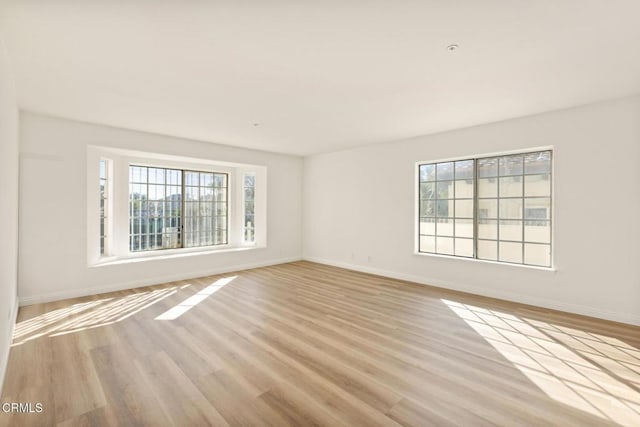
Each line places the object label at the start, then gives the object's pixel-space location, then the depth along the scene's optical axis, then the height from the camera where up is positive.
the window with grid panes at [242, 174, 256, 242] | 6.96 +0.14
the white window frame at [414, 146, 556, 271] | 3.94 +0.20
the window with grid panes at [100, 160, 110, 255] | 5.05 +0.03
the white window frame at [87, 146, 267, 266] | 4.67 +0.21
